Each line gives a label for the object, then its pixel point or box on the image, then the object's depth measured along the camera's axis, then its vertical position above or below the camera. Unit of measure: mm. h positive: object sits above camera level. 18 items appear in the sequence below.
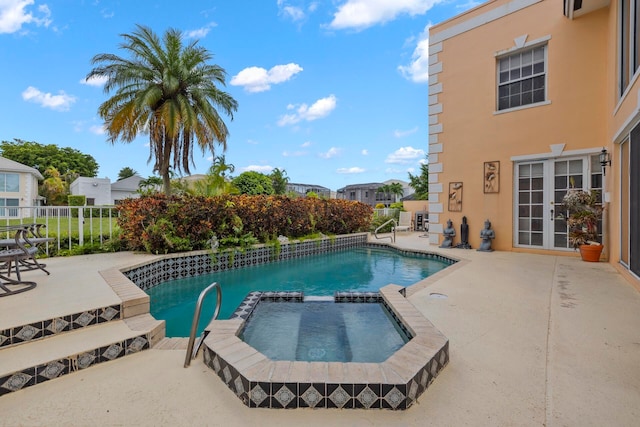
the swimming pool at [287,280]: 4387 -1426
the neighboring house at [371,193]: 45688 +2565
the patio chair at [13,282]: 3412 -877
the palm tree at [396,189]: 43969 +2793
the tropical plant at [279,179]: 17884 +1771
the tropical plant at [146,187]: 6914 +518
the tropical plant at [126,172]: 52938 +6490
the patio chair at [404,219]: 16422 -558
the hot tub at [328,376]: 1885 -1075
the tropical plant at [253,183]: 15891 +1392
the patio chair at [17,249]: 3479 -490
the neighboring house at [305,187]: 44431 +3320
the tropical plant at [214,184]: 8202 +701
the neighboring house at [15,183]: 21094 +1903
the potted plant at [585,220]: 6383 -252
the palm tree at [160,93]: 11539 +4588
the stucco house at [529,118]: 6090 +2258
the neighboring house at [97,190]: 30405 +2032
